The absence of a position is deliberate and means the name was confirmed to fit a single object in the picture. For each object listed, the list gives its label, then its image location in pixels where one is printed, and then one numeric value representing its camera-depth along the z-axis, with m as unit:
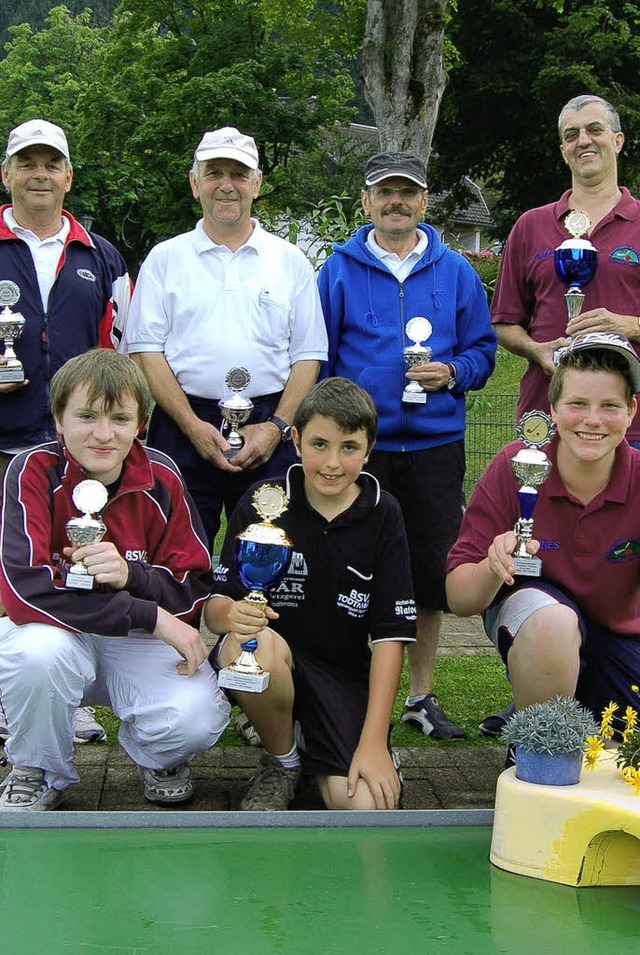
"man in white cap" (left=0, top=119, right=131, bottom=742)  4.18
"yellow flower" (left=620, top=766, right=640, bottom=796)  2.75
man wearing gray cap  4.37
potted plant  2.80
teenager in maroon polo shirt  3.31
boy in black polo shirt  3.52
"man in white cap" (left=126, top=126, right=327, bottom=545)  4.20
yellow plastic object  2.73
